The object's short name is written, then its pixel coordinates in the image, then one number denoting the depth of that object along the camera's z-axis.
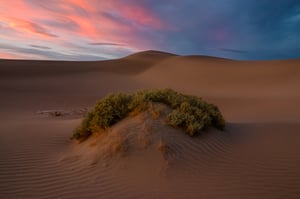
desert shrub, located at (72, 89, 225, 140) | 4.64
